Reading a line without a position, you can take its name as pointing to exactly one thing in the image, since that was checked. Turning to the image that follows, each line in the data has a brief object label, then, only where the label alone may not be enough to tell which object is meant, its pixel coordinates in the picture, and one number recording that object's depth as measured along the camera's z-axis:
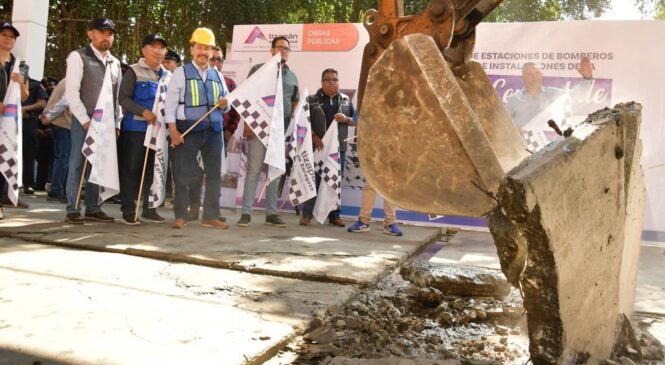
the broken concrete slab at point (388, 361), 1.99
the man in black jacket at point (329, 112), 6.59
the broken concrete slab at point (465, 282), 3.37
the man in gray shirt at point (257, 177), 5.94
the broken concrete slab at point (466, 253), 4.62
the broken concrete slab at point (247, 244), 3.68
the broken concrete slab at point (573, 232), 1.65
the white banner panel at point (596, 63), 6.26
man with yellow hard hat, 5.17
